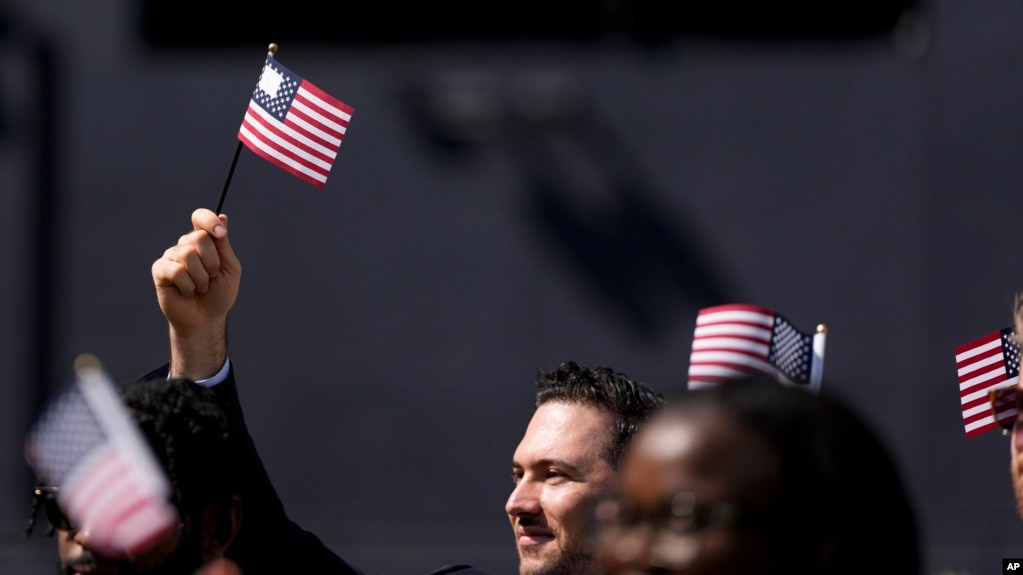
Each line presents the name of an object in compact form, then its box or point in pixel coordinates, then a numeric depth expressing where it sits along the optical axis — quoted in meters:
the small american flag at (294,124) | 8.27
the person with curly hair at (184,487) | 4.77
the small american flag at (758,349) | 6.57
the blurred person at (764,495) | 3.37
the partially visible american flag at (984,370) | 7.48
